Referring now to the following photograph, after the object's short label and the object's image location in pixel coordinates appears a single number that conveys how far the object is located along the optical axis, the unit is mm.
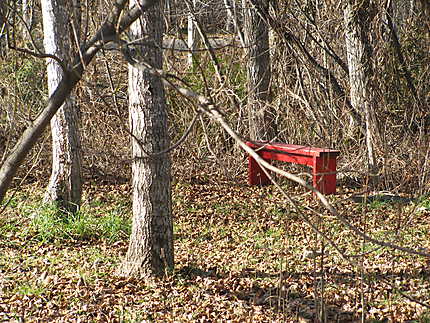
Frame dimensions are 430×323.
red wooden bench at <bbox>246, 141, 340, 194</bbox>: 15234
